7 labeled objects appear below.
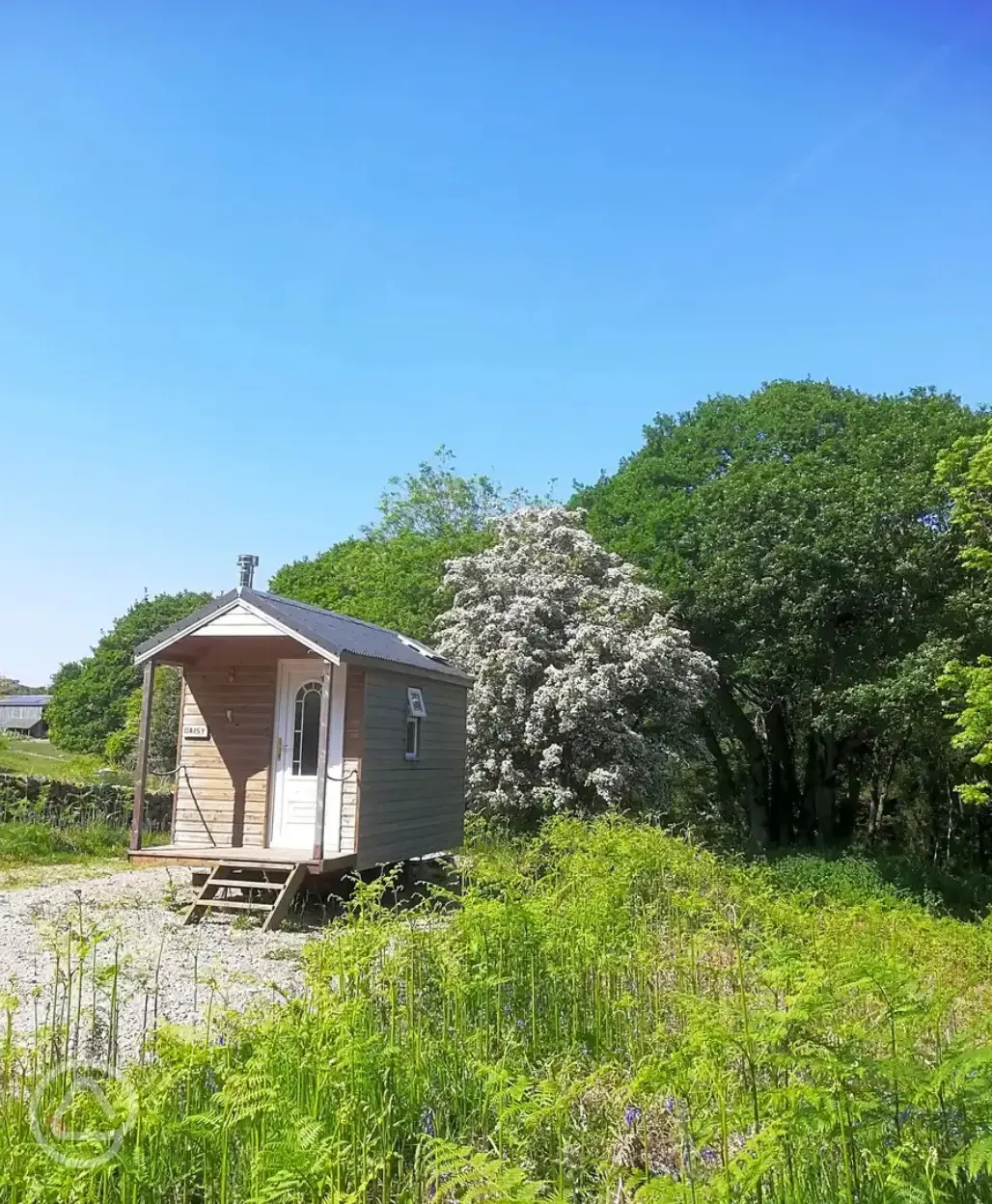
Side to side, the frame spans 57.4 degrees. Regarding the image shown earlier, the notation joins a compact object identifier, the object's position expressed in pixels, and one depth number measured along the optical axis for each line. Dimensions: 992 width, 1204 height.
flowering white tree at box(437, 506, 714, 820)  17.02
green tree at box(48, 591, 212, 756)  44.44
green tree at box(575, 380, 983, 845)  16.95
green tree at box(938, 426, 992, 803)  12.00
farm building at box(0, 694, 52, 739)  66.56
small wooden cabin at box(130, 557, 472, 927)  10.29
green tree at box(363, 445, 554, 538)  33.22
